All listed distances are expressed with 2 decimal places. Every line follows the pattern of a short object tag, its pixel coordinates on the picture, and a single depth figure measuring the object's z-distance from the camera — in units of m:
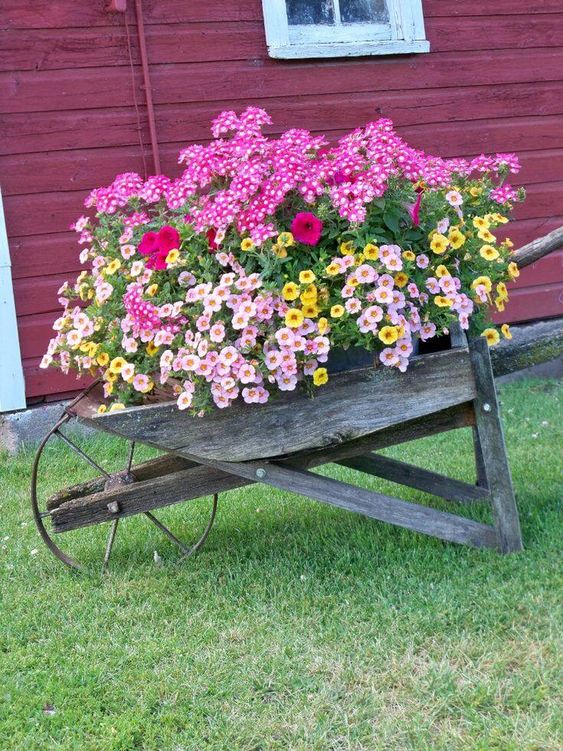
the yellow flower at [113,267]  2.96
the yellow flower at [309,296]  2.65
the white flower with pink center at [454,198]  2.81
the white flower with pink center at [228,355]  2.64
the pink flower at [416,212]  2.73
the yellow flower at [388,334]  2.63
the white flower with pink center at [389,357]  2.71
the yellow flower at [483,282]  2.81
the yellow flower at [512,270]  2.98
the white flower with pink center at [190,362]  2.67
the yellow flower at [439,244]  2.75
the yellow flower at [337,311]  2.64
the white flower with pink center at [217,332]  2.67
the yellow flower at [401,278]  2.70
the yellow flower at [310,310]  2.65
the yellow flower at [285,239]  2.68
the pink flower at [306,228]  2.68
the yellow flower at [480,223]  2.83
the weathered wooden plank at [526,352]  3.00
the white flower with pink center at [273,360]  2.64
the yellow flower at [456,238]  2.76
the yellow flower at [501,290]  2.98
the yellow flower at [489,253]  2.80
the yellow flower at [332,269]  2.65
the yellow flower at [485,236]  2.81
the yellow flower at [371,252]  2.65
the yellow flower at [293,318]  2.63
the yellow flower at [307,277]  2.65
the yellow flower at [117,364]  2.84
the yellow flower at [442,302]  2.72
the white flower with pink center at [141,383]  2.79
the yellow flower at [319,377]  2.69
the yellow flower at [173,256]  2.78
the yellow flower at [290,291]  2.64
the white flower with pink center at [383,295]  2.63
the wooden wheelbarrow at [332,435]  2.79
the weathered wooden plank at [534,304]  6.26
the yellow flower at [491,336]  2.95
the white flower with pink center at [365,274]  2.63
